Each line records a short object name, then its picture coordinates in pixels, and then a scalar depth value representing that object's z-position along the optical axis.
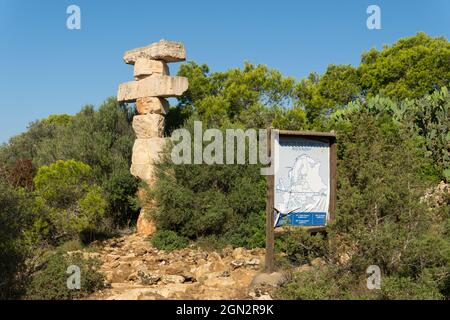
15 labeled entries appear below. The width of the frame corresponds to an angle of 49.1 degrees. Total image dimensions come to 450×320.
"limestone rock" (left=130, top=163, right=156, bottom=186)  13.11
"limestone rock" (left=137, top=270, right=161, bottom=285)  7.50
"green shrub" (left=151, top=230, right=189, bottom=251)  10.77
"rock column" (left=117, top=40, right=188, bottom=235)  13.57
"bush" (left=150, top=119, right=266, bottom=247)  10.62
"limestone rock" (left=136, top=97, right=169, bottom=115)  13.97
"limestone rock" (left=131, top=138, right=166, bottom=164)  13.48
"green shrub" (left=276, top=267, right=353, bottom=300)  5.69
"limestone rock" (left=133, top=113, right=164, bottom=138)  13.97
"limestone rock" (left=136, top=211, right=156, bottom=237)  12.63
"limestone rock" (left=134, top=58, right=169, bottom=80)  13.85
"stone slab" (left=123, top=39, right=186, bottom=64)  13.53
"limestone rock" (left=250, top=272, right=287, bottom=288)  6.73
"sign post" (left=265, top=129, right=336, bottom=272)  7.59
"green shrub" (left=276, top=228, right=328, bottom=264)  6.68
